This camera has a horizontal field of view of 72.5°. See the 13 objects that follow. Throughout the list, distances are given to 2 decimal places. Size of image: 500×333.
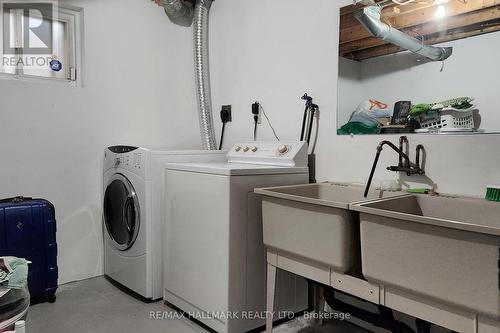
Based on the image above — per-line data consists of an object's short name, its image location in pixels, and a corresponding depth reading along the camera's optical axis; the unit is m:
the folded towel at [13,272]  1.16
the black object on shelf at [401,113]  1.81
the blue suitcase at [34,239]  2.07
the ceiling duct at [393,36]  1.69
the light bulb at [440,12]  1.68
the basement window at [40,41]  2.39
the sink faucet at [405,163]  1.69
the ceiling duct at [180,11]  2.86
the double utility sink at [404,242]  1.01
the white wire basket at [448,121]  1.58
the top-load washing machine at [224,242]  1.78
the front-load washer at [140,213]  2.23
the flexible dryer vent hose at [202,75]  2.93
